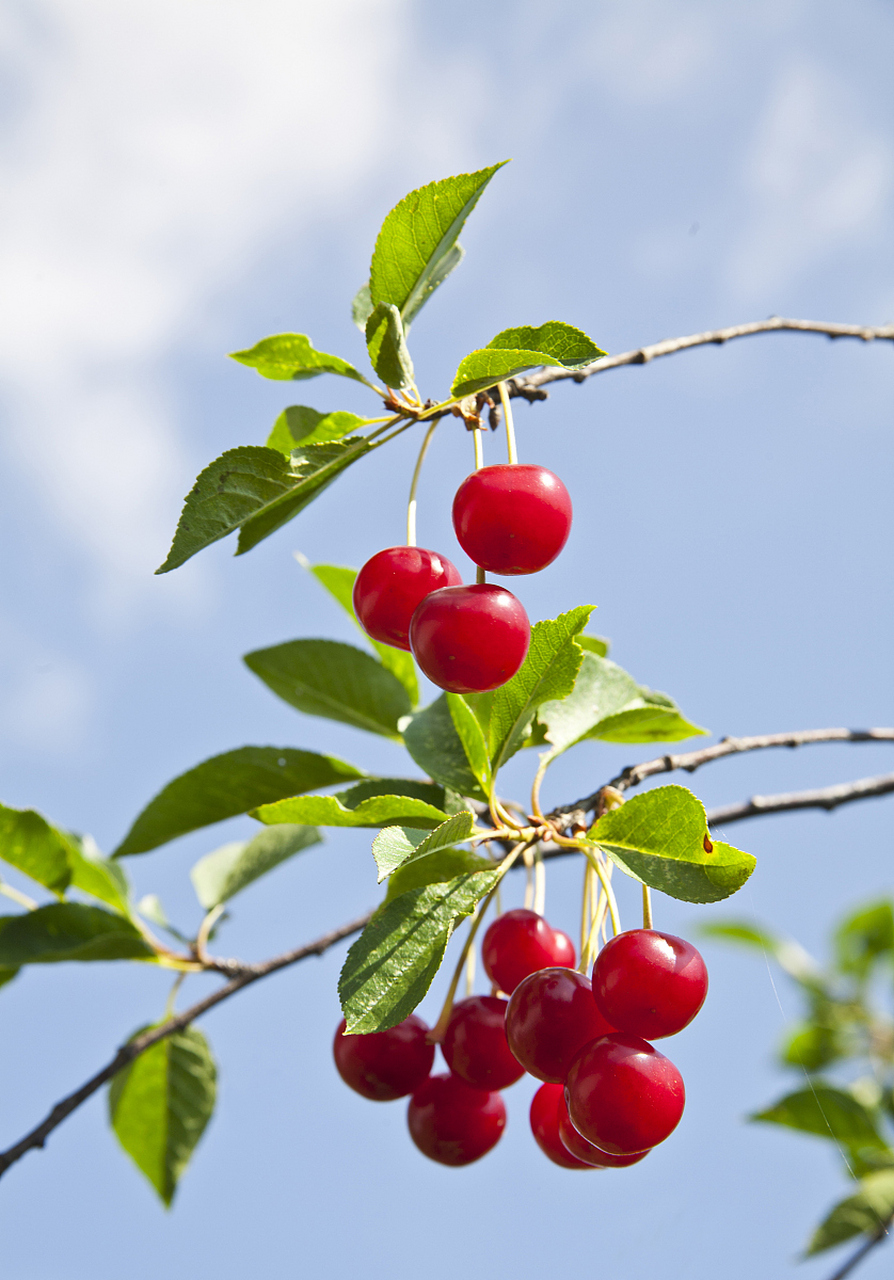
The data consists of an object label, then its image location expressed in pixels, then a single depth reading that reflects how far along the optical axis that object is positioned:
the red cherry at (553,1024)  0.55
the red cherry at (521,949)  0.58
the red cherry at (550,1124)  0.57
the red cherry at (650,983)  0.54
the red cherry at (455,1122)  0.59
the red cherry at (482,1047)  0.58
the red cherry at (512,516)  0.55
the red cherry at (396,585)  0.56
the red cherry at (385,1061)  0.58
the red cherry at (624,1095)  0.54
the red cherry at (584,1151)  0.55
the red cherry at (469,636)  0.55
